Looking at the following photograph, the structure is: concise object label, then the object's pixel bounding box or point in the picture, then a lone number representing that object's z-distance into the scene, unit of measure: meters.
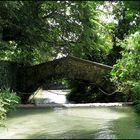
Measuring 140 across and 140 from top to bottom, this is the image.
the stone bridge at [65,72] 13.99
